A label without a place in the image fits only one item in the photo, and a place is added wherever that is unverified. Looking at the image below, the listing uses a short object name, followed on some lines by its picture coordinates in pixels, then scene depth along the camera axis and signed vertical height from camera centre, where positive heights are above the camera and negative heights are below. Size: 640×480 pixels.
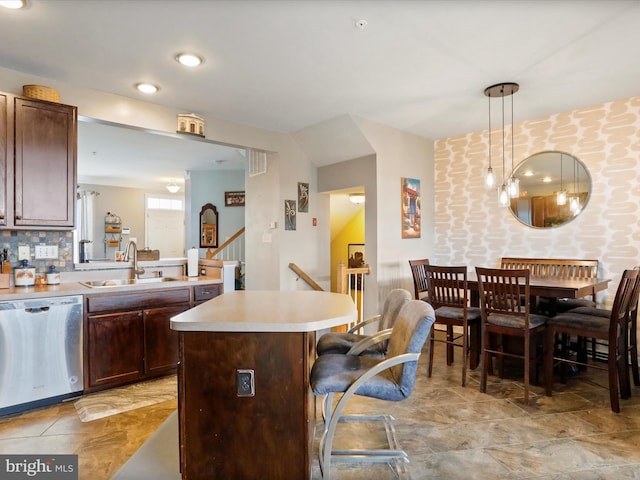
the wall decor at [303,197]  4.92 +0.67
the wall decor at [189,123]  3.71 +1.27
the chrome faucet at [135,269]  3.61 -0.21
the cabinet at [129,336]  2.90 -0.74
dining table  2.80 -0.36
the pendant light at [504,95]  3.32 +1.43
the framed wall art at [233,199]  7.24 +0.95
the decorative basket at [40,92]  2.83 +1.23
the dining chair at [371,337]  2.16 -0.58
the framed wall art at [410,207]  4.80 +0.50
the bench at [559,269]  3.63 -0.27
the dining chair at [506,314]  2.79 -0.57
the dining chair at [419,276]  3.85 -0.34
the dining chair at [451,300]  3.15 -0.50
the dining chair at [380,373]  1.66 -0.62
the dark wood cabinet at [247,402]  1.60 -0.68
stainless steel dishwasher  2.55 -0.76
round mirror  4.02 +0.62
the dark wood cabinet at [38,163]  2.72 +0.66
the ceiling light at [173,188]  7.93 +1.31
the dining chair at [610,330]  2.62 -0.66
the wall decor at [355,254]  7.42 -0.18
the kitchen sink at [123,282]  3.21 -0.32
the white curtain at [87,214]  8.40 +0.79
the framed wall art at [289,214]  4.73 +0.41
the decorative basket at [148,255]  4.49 -0.09
